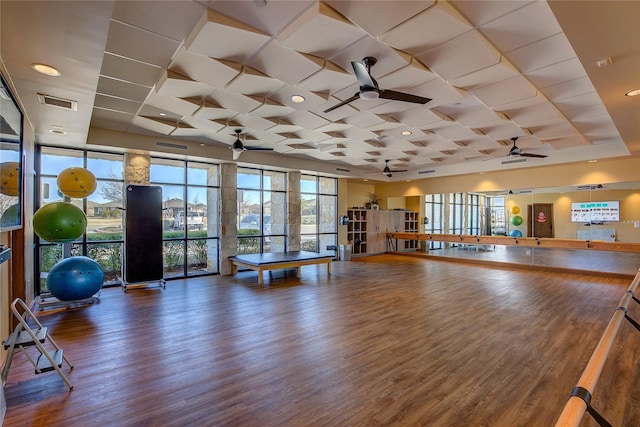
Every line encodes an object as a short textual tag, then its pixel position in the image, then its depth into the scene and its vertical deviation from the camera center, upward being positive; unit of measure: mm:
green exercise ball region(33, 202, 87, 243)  4641 -41
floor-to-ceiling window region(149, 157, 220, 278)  8109 +116
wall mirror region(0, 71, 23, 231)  2892 +579
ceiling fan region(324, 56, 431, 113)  3516 +1500
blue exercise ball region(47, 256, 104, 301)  5266 -1020
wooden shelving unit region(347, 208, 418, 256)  12547 -464
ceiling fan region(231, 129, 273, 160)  6508 +1483
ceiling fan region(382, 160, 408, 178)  9860 +1501
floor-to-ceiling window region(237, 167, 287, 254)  9492 +219
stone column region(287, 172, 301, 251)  10289 +249
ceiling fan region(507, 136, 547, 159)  6950 +1436
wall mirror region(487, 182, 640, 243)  8445 +123
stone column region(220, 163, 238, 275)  8656 +113
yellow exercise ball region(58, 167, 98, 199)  5074 +601
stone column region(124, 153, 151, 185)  7258 +1180
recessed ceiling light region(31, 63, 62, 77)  3197 +1561
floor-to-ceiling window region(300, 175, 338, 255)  11375 +164
